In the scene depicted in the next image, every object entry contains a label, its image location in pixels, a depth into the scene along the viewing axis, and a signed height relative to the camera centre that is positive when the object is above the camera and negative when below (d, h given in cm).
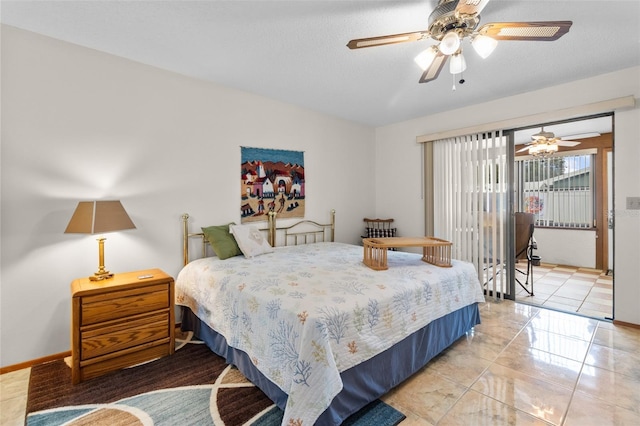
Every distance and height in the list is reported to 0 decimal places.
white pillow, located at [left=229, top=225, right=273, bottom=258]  304 -30
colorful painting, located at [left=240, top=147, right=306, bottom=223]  354 +36
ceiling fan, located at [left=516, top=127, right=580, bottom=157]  427 +99
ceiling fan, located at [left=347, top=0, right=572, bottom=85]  164 +108
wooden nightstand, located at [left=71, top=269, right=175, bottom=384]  209 -82
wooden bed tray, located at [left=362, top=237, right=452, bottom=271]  255 -36
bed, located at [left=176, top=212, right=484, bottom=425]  153 -70
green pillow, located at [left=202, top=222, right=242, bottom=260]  296 -30
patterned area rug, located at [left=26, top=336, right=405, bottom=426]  174 -120
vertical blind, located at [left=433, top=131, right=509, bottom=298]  382 +14
